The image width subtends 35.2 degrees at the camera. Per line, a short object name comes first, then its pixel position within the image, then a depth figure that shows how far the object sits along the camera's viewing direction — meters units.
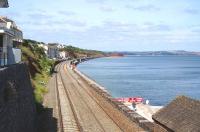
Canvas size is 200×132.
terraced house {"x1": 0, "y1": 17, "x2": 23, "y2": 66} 16.63
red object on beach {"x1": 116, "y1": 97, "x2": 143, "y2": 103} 40.67
